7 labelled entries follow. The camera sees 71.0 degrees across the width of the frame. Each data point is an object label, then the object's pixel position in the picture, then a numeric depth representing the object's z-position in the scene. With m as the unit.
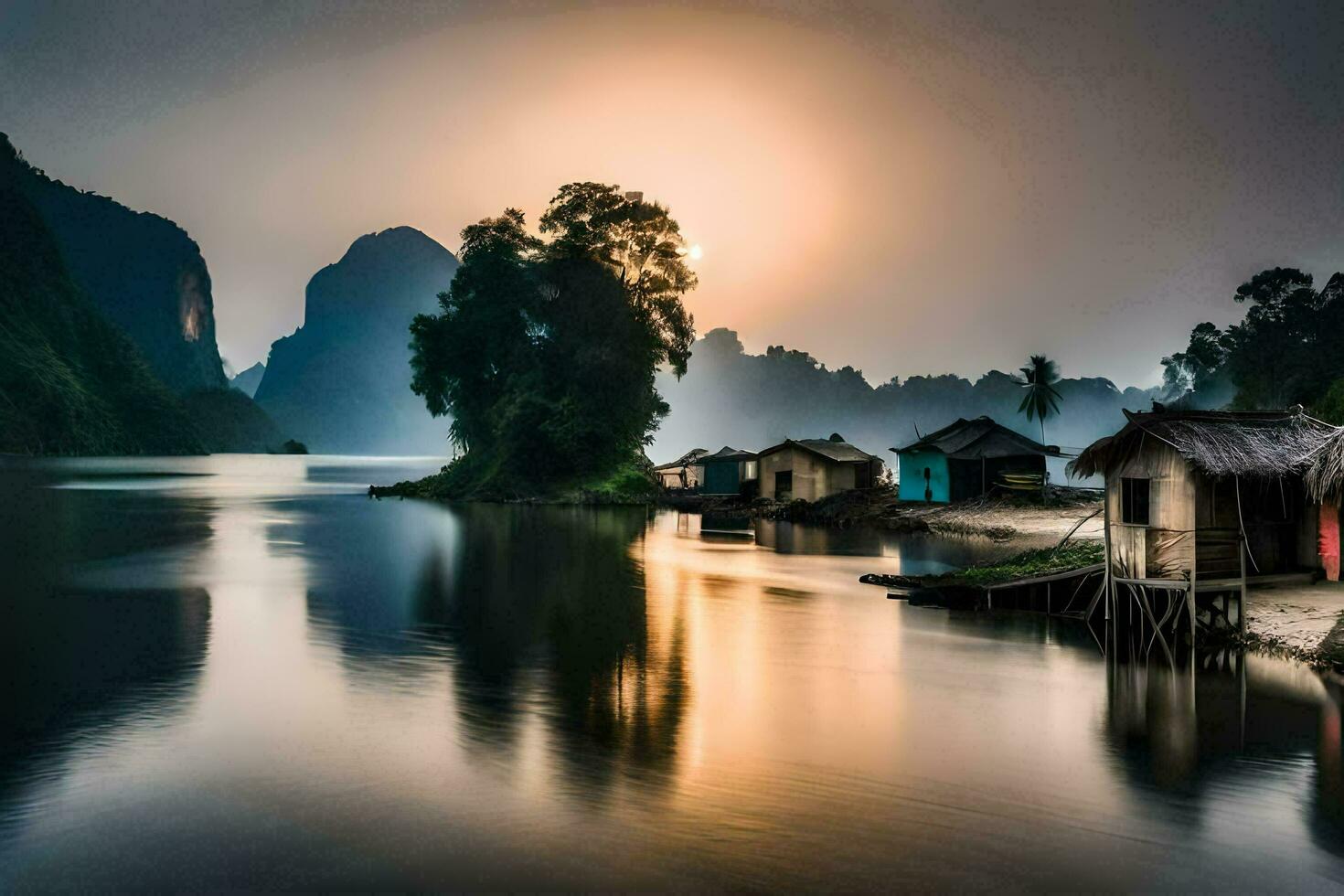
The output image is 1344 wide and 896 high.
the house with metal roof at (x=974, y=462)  51.41
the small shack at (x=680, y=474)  80.94
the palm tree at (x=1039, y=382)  78.69
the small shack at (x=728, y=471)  68.44
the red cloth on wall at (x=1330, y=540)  20.93
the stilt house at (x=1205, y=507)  19.30
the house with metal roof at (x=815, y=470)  61.09
